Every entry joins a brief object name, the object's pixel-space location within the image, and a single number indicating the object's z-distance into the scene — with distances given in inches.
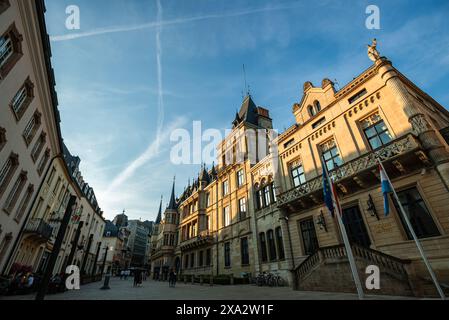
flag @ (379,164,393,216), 387.0
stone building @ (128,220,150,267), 4003.4
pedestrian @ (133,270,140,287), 832.9
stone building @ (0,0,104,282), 426.3
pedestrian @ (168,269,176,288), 801.8
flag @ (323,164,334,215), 376.1
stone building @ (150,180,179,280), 1690.5
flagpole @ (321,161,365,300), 273.7
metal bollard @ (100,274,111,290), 676.7
